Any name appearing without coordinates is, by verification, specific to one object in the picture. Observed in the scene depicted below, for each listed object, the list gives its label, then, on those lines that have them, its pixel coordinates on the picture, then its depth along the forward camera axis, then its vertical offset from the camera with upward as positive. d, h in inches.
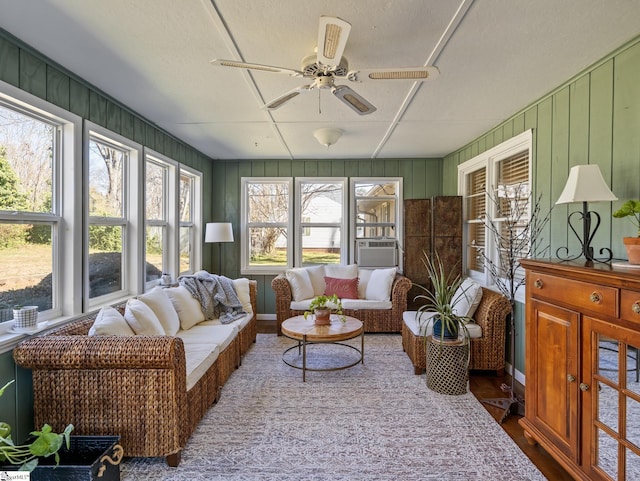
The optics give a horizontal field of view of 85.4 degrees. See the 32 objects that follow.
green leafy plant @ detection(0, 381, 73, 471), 59.7 -36.3
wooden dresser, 58.4 -24.7
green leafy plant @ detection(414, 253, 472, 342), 114.0 -24.7
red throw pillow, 184.2 -26.3
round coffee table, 119.0 -32.8
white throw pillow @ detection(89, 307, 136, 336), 85.3 -22.1
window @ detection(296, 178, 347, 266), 215.2 +9.1
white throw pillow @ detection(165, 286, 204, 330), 126.2 -25.4
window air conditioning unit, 209.5 -10.3
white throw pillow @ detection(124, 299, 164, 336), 97.3 -23.2
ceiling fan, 60.7 +36.0
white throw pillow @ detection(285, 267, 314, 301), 178.4 -23.7
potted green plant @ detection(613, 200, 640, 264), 64.6 -0.2
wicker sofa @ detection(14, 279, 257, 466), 74.5 -32.8
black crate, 63.2 -43.5
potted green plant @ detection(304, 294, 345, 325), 131.5 -27.8
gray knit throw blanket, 139.1 -23.9
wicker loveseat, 174.2 -35.2
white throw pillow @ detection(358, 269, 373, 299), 190.9 -23.5
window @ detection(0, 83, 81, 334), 83.7 +8.7
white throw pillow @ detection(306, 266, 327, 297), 190.4 -22.8
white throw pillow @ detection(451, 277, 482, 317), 130.3 -23.2
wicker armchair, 126.0 -38.2
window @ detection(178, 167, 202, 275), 180.2 +10.3
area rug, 76.5 -50.9
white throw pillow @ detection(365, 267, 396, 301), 180.1 -24.2
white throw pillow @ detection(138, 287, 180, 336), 111.8 -23.4
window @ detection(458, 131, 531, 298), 129.1 +19.2
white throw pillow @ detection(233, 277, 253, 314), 154.1 -24.8
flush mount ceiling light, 141.4 +43.1
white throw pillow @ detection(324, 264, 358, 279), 194.7 -18.4
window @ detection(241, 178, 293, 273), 215.2 +9.0
